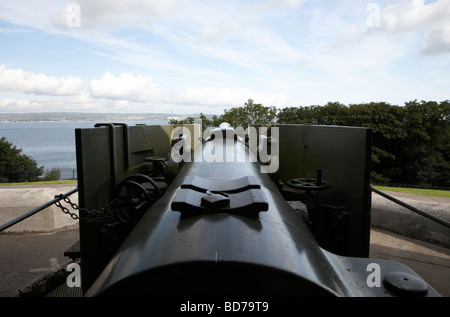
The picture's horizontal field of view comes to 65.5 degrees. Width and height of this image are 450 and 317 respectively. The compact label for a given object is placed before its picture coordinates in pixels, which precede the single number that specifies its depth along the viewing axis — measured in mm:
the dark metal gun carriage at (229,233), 917
